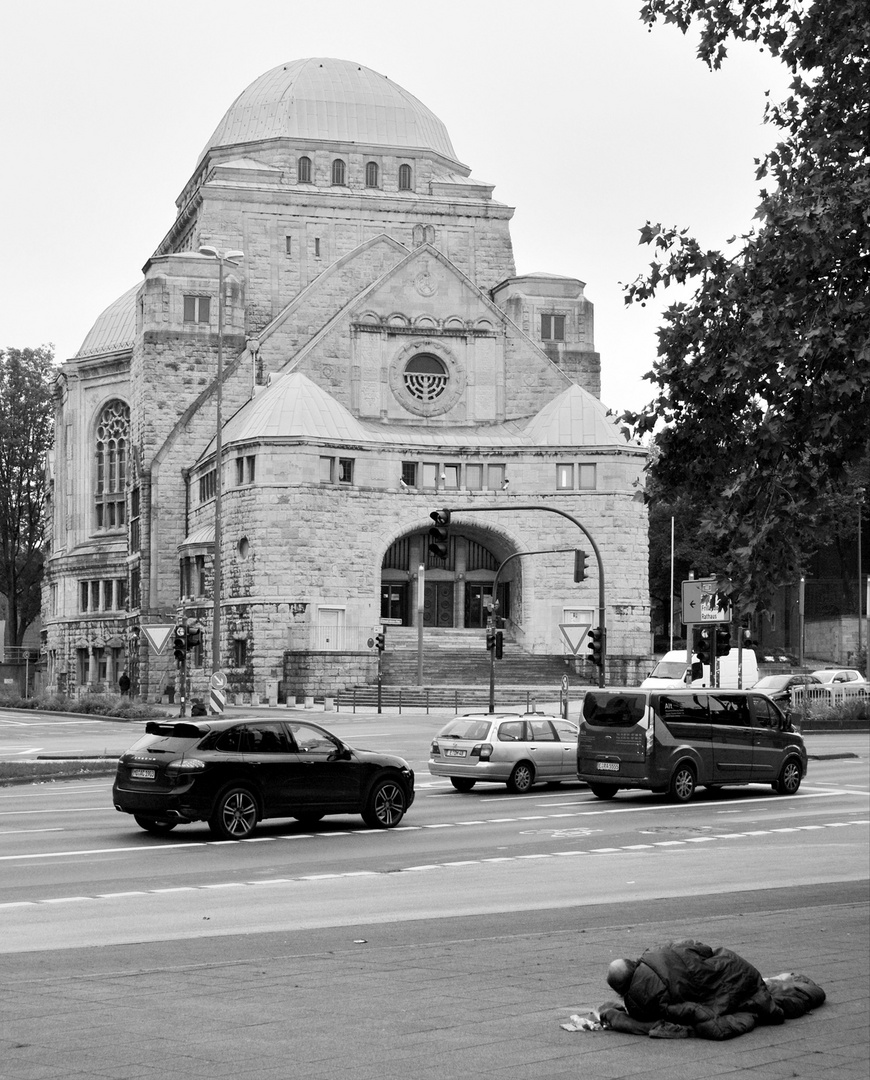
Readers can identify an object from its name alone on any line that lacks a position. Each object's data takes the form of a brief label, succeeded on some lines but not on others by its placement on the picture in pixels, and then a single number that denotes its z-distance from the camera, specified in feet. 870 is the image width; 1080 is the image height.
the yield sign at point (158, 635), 126.11
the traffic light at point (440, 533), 130.52
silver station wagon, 87.76
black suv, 62.59
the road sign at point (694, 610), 107.04
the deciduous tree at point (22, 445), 323.98
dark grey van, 81.25
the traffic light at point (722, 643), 114.21
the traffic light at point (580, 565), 145.59
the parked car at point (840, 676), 194.80
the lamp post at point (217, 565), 150.53
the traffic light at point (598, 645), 135.33
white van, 174.70
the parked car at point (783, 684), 167.28
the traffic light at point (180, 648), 142.41
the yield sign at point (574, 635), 140.67
